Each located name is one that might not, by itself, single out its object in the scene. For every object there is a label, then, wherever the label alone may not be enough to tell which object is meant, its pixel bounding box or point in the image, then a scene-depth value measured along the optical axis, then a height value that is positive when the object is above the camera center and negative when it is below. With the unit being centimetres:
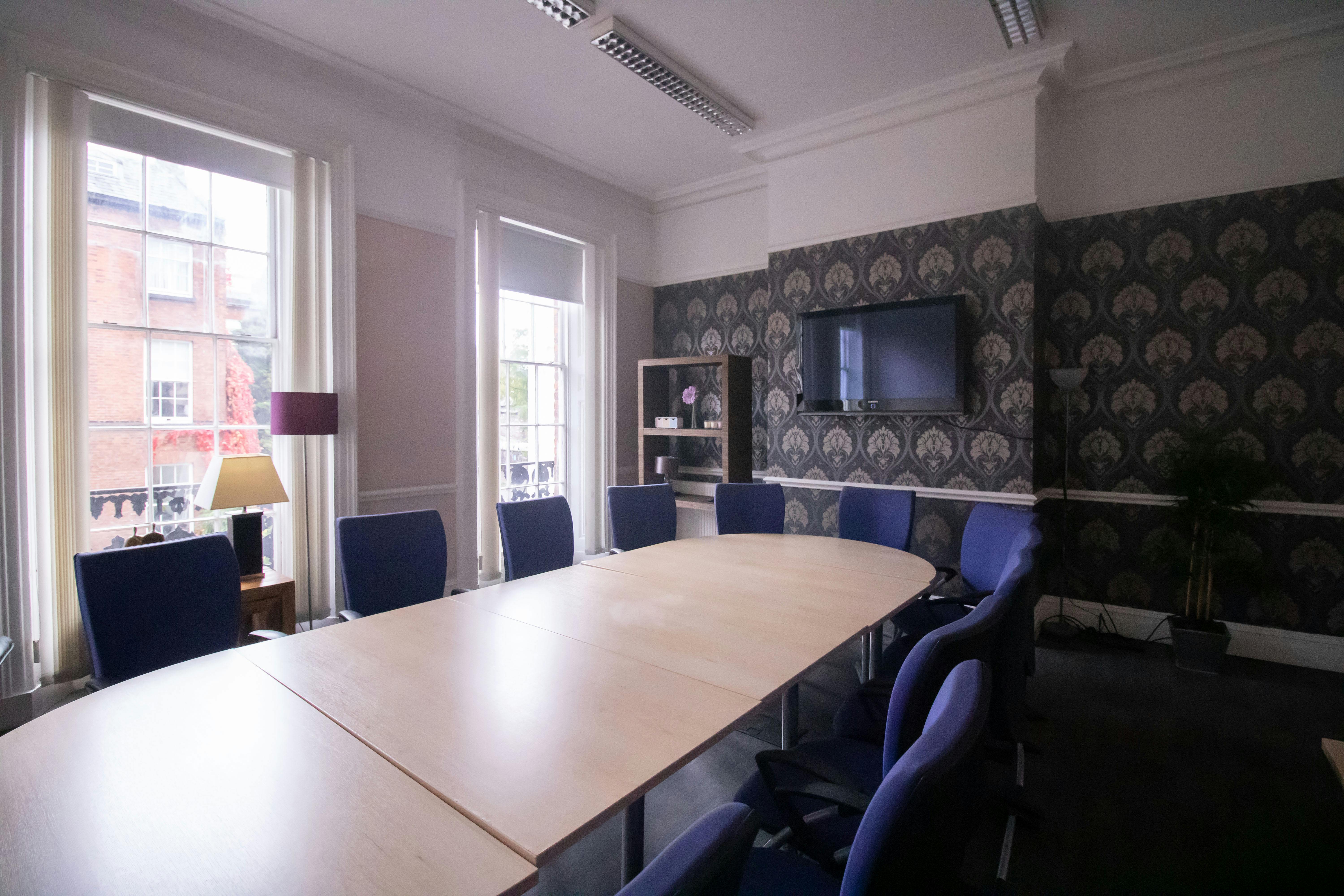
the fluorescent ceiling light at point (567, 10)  307 +220
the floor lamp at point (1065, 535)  382 -60
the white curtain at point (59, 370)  280 +37
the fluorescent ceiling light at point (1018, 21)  313 +223
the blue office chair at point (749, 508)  410 -40
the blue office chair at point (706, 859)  67 -46
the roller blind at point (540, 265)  492 +153
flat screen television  409 +62
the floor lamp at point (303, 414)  326 +19
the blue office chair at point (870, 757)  132 -70
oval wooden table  114 -59
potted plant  344 -47
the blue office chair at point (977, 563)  292 -58
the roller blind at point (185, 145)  298 +159
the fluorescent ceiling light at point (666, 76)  334 +224
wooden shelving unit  515 +28
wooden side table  308 -78
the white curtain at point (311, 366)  363 +49
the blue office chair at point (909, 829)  70 -47
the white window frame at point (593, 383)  517 +59
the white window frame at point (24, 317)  268 +59
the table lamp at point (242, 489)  285 -18
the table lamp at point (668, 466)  538 -16
